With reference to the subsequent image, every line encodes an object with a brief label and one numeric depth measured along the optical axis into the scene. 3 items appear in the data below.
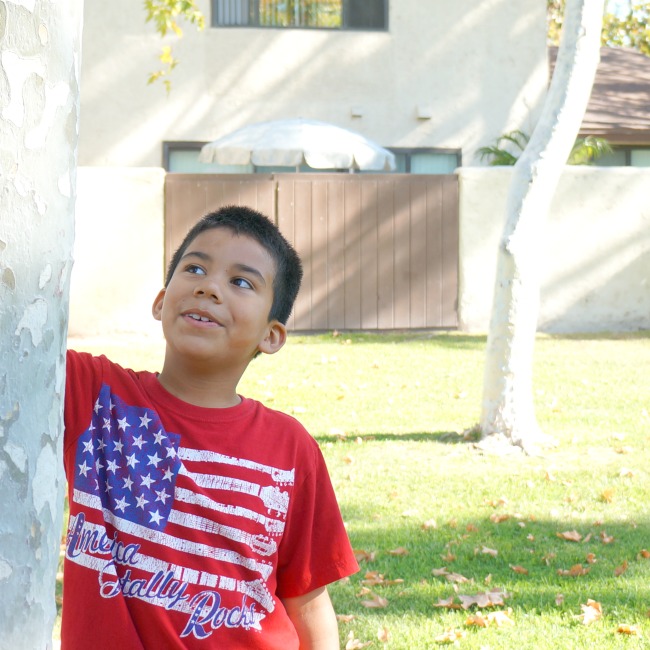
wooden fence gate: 12.83
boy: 1.95
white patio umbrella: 12.97
